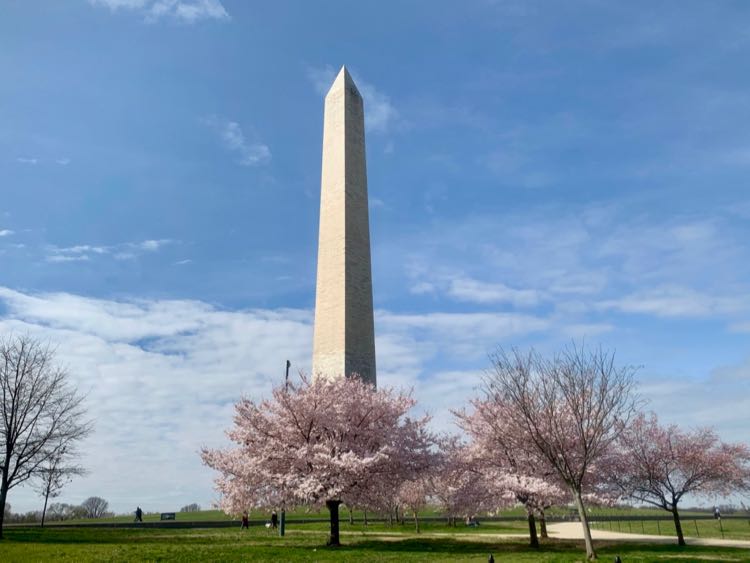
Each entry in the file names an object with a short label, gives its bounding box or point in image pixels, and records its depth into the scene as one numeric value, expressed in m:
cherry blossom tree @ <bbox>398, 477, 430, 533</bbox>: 37.70
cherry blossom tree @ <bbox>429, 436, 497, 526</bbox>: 25.86
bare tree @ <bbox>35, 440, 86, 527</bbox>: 31.14
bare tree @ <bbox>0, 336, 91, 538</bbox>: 29.91
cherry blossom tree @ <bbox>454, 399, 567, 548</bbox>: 24.14
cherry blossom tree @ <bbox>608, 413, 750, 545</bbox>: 28.61
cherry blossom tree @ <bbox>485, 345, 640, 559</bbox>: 18.78
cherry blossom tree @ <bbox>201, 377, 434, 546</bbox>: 22.67
